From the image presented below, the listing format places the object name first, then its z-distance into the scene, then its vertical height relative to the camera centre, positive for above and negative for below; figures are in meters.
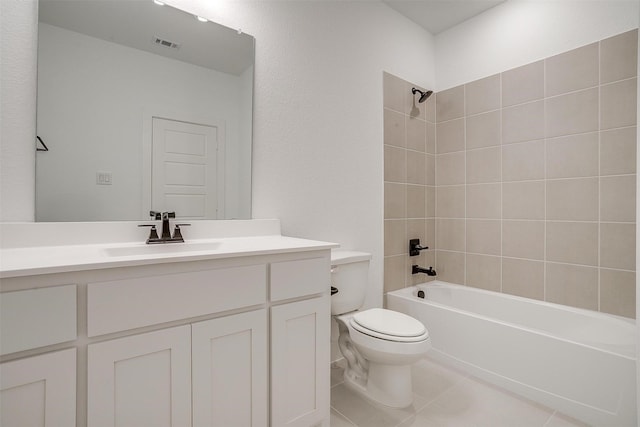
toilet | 1.50 -0.62
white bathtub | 1.46 -0.74
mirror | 1.25 +0.46
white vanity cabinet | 0.85 -0.42
